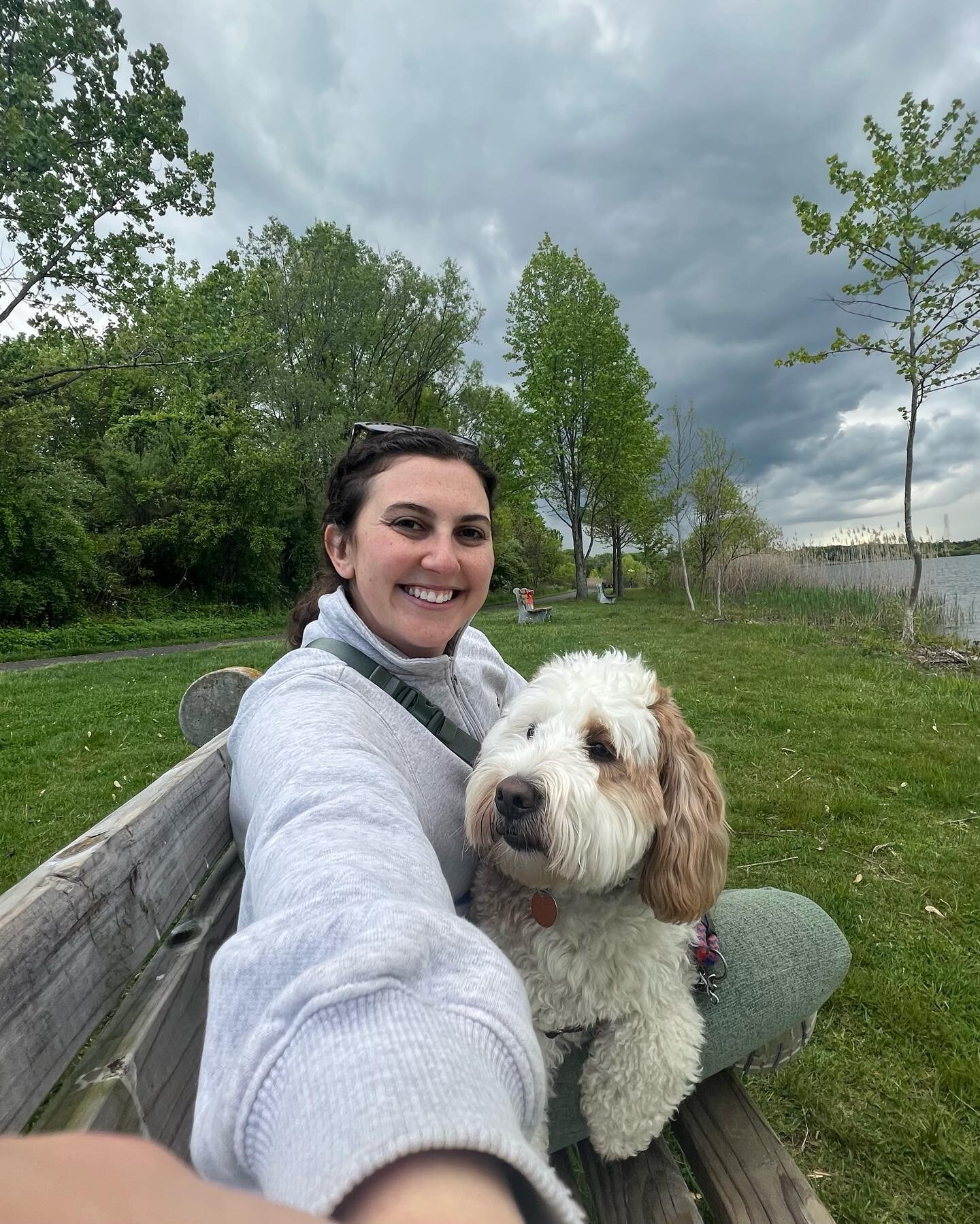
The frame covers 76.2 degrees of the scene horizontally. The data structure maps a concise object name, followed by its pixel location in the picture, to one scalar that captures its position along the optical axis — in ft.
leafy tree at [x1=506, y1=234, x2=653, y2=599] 88.12
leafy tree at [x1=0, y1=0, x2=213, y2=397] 38.68
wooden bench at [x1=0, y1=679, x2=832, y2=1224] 3.01
